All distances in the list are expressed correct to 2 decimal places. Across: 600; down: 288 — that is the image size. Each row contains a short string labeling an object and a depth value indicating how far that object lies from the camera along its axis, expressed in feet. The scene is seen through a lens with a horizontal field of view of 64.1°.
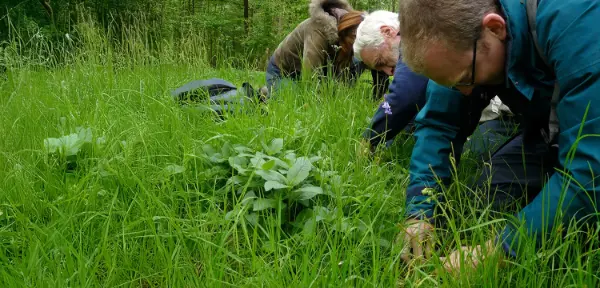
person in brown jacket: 12.99
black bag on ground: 9.70
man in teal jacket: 4.17
